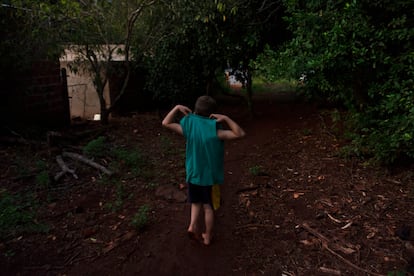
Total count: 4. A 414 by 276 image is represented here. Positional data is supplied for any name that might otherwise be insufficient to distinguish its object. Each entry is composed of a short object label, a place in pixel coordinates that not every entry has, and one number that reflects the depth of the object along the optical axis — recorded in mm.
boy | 3217
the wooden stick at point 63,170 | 4824
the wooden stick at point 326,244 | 3156
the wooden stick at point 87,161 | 4977
